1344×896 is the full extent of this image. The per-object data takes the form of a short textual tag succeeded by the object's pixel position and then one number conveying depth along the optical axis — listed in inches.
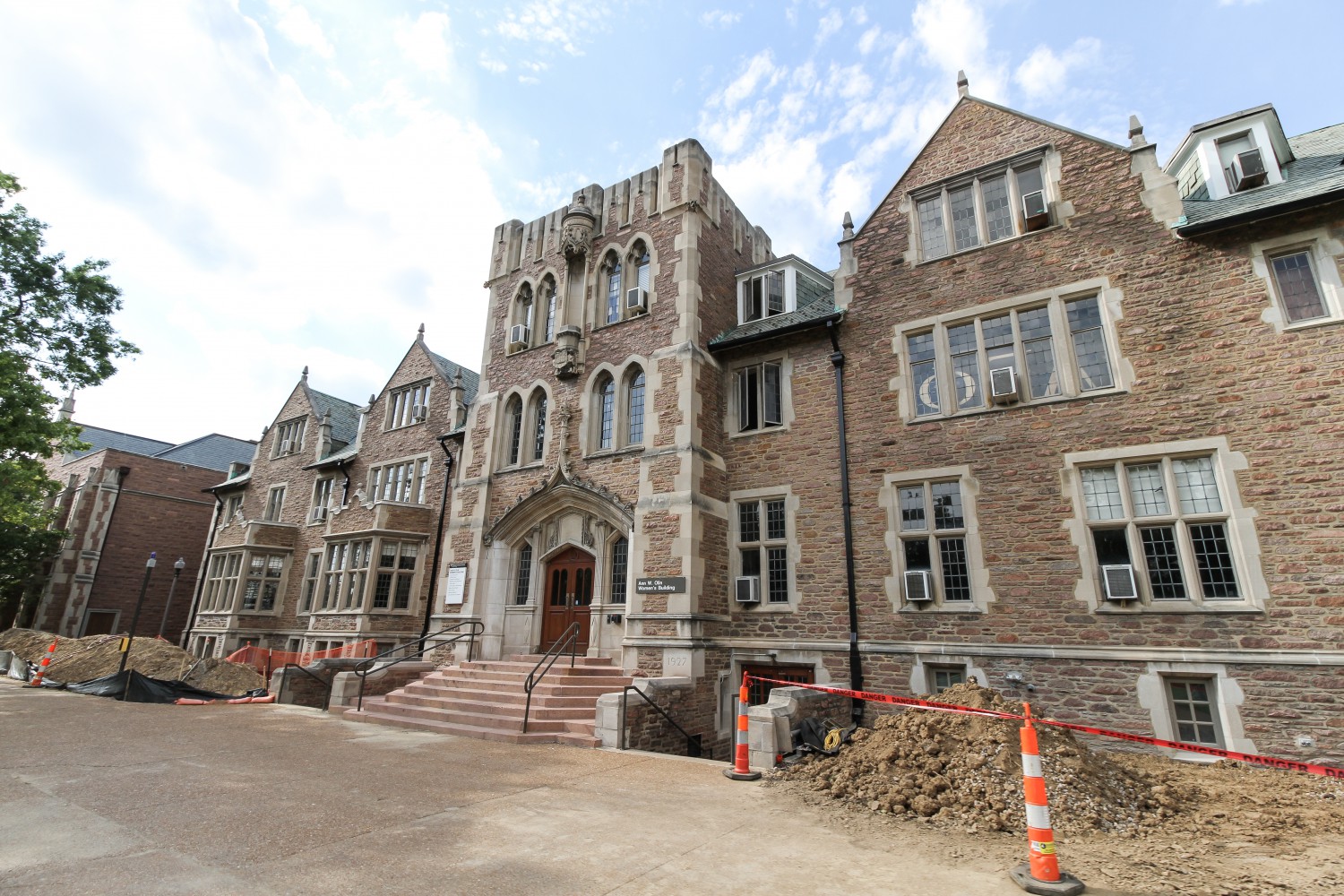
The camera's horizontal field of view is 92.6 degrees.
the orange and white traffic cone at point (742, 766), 325.4
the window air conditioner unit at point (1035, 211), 484.1
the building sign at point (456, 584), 664.4
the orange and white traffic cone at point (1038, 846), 178.7
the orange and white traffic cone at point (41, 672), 705.0
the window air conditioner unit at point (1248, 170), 446.3
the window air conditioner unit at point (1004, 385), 464.1
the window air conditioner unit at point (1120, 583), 397.4
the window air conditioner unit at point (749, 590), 542.9
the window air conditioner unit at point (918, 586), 463.5
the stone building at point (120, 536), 1212.5
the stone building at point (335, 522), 844.0
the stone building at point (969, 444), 382.9
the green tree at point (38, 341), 685.3
